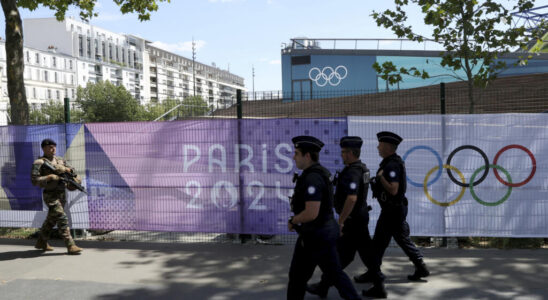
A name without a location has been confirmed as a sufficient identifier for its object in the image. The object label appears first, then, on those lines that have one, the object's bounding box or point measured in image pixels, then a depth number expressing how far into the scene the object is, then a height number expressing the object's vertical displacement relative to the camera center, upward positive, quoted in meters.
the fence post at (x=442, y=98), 7.29 +0.67
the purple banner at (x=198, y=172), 7.52 -0.43
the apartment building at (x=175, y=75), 132.12 +22.63
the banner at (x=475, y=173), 6.99 -0.50
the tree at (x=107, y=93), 67.63 +8.98
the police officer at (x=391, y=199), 5.24 -0.66
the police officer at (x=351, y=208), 4.84 -0.70
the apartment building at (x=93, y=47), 99.50 +23.46
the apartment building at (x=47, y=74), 86.69 +14.98
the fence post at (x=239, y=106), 7.84 +0.67
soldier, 7.14 -0.66
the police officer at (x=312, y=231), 4.26 -0.81
